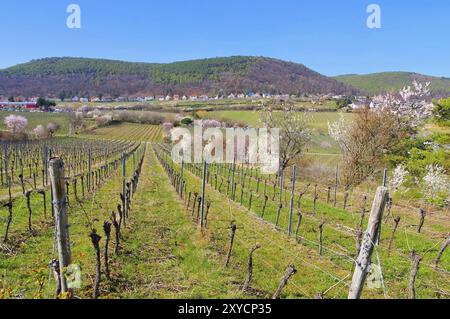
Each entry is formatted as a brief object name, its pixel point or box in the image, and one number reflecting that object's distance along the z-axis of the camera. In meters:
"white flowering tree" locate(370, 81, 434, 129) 26.29
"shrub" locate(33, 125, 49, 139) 59.64
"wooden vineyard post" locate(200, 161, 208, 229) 9.38
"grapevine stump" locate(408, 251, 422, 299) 4.54
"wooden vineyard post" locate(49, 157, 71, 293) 3.68
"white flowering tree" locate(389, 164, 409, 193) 21.91
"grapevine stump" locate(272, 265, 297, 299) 3.95
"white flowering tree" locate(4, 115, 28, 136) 60.79
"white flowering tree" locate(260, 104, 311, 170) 30.55
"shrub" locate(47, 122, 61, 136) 65.45
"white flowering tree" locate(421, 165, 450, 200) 19.03
